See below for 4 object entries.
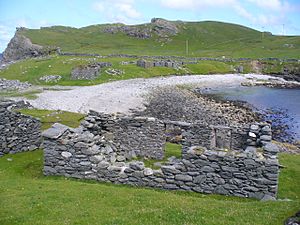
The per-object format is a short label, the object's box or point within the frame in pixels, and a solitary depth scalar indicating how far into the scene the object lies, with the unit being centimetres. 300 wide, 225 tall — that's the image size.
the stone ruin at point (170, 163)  1819
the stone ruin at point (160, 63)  9800
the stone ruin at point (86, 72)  7989
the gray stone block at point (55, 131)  2027
